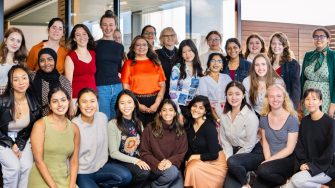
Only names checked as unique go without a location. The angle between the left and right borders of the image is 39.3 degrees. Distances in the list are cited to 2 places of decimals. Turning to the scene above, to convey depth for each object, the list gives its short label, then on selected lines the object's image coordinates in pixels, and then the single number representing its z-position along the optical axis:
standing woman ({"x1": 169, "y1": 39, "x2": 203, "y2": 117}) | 4.82
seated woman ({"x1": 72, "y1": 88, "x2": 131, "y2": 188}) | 3.95
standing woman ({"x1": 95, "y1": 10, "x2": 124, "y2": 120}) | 4.64
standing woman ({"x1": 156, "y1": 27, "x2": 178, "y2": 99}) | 5.04
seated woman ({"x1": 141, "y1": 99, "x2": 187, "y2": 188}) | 4.12
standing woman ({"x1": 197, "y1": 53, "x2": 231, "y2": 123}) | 4.87
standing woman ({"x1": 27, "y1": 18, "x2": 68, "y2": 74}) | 4.58
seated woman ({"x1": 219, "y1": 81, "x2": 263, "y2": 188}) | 4.25
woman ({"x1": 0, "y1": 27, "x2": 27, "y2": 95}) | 4.30
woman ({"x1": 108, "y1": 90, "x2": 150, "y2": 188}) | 4.07
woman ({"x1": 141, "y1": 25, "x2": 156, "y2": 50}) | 5.33
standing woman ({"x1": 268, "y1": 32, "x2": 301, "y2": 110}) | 4.94
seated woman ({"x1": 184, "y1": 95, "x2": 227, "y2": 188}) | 4.23
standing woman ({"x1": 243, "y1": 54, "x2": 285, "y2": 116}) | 4.64
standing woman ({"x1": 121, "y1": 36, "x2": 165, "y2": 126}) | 4.72
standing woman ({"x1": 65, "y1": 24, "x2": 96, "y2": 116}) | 4.48
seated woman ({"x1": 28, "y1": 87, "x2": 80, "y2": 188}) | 3.62
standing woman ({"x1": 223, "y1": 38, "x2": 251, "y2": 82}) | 5.05
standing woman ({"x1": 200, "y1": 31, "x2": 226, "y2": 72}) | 5.43
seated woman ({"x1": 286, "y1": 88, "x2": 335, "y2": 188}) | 3.89
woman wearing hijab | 4.25
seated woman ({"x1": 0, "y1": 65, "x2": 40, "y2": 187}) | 3.71
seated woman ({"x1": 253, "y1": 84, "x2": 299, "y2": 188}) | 4.10
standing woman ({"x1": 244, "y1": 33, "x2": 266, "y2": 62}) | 5.28
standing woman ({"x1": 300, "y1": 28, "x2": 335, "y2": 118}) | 4.88
